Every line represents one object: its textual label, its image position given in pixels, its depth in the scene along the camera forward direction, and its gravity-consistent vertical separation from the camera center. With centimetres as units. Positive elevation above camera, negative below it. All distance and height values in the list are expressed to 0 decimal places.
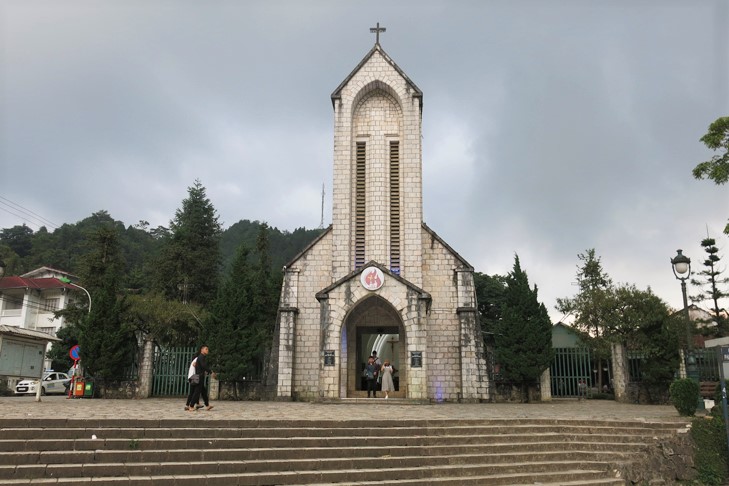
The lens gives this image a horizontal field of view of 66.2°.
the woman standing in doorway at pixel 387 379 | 2019 -31
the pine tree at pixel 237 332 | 2211 +153
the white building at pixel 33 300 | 5084 +621
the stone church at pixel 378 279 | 1981 +344
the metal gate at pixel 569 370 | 2433 +5
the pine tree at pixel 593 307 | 2888 +342
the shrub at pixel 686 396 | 1442 -61
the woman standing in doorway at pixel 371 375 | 1989 -16
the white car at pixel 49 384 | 3058 -88
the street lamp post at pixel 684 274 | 1444 +250
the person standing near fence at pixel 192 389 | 1424 -50
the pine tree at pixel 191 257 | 4609 +925
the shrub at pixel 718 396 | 1377 -60
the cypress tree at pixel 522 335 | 2231 +144
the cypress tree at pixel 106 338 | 2230 +121
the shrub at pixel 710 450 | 1201 -167
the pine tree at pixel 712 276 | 3291 +558
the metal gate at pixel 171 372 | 2314 -11
